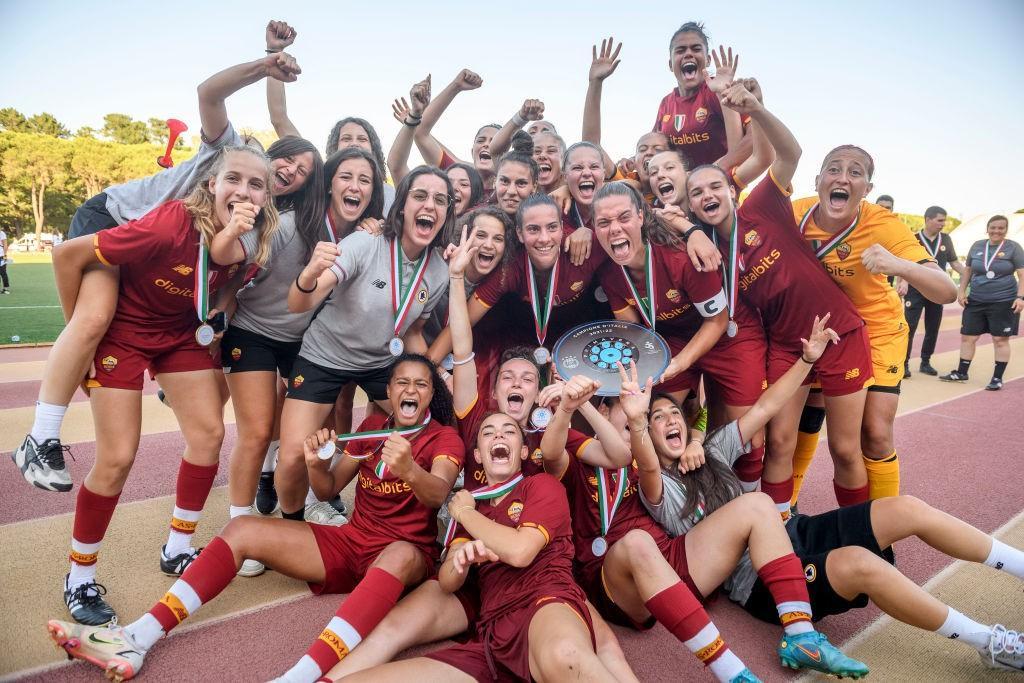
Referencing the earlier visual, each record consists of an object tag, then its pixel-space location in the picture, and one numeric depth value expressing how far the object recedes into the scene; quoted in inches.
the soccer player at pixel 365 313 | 135.8
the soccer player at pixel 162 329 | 112.4
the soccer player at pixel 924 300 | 354.9
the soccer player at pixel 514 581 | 85.8
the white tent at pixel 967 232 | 1395.2
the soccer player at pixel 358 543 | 97.0
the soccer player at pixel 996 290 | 336.5
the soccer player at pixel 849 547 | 99.5
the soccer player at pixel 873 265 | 139.3
